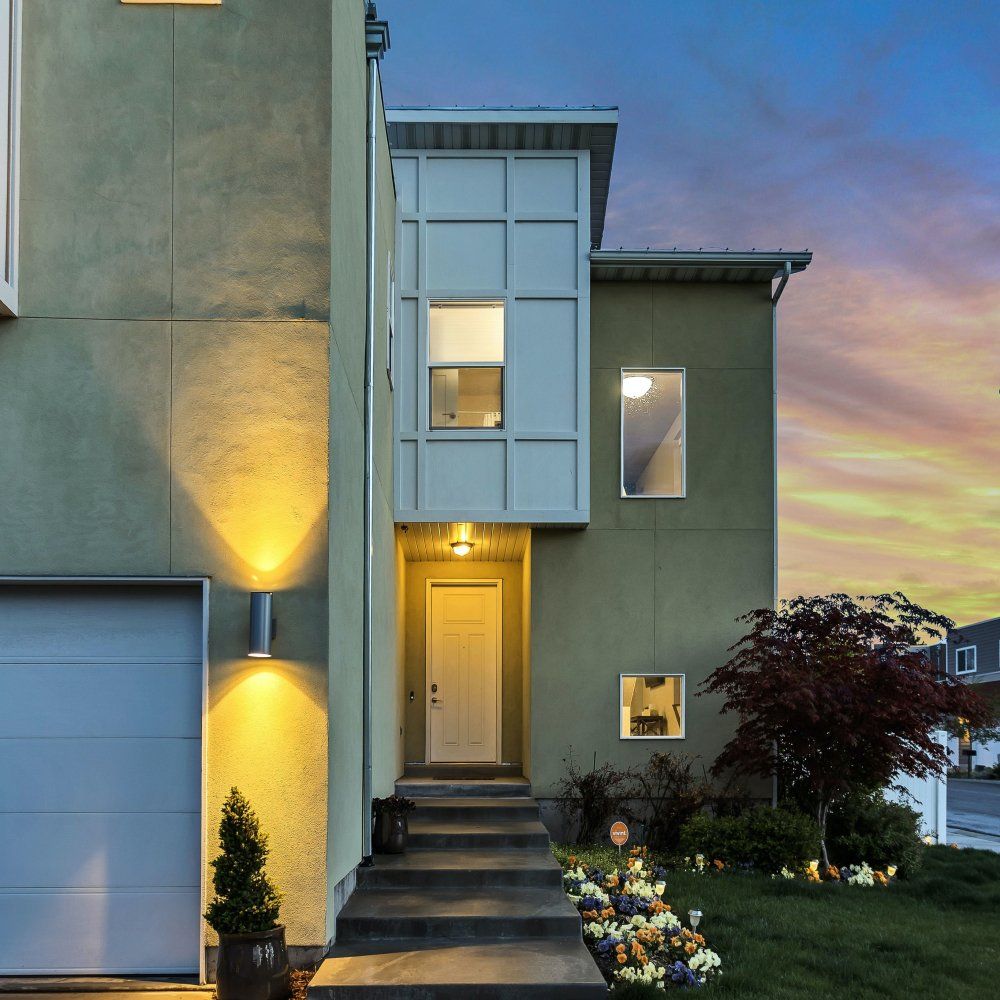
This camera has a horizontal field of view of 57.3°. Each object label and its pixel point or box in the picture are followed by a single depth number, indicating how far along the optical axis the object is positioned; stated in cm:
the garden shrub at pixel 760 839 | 911
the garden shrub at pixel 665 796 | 988
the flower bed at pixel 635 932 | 590
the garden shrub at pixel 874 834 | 956
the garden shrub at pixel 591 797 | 988
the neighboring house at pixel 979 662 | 3912
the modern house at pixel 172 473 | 568
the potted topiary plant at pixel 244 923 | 514
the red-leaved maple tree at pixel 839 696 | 902
